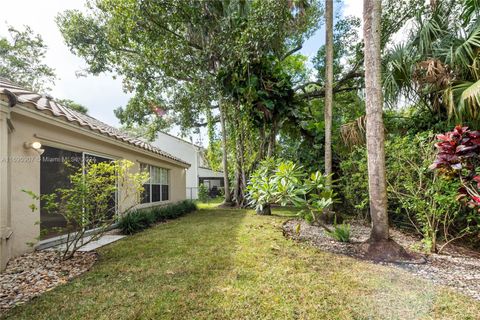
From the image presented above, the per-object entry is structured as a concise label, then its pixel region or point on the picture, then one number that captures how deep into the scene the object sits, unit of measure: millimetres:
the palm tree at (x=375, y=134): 4977
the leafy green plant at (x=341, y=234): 5895
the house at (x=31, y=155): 4117
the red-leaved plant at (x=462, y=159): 4078
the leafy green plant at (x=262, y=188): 5508
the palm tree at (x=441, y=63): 5027
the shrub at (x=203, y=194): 21109
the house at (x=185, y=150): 26641
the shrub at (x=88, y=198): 4508
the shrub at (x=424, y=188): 4816
